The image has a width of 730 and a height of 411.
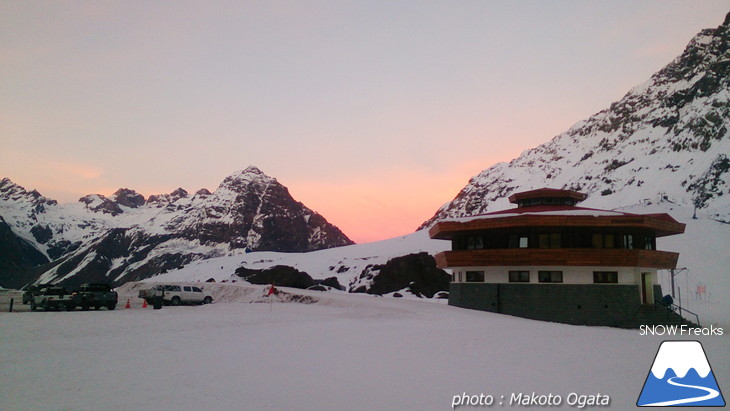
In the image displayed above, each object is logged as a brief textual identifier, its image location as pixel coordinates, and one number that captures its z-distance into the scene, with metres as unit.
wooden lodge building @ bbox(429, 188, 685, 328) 38.31
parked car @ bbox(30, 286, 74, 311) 38.09
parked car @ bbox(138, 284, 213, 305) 47.56
